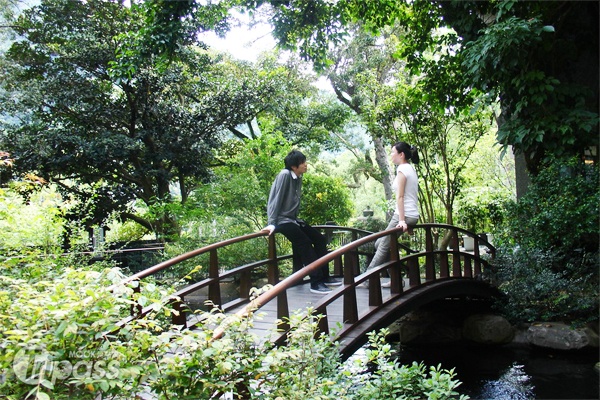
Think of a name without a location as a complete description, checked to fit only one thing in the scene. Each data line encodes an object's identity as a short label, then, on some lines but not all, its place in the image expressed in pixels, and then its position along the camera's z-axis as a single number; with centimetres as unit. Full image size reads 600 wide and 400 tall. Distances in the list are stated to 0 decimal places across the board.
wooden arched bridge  487
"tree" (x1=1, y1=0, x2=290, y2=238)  1277
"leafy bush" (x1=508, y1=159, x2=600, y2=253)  719
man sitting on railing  575
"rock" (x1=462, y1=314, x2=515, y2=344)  787
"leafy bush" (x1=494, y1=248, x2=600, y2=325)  720
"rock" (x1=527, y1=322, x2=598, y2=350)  695
